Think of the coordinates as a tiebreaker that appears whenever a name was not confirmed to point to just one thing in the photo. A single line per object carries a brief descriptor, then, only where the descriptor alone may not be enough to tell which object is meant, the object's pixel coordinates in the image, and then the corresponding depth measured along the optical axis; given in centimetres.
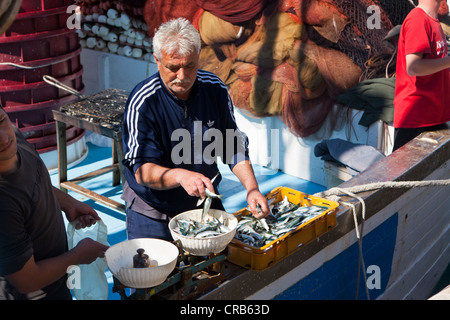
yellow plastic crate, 284
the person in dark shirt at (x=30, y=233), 220
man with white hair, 304
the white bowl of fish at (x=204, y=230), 260
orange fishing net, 616
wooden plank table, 564
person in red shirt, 438
